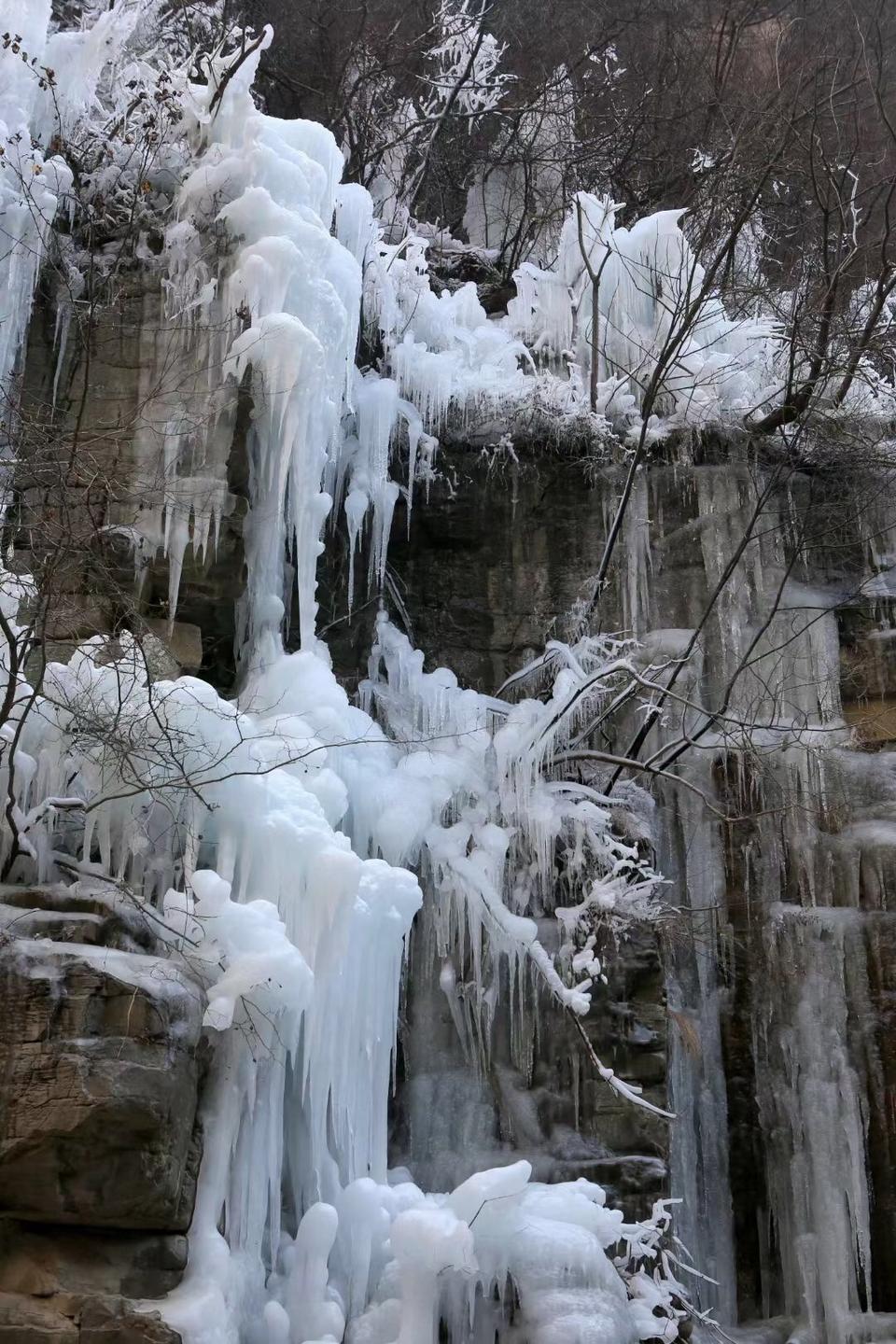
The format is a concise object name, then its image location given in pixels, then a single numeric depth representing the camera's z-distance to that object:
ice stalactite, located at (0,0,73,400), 8.11
